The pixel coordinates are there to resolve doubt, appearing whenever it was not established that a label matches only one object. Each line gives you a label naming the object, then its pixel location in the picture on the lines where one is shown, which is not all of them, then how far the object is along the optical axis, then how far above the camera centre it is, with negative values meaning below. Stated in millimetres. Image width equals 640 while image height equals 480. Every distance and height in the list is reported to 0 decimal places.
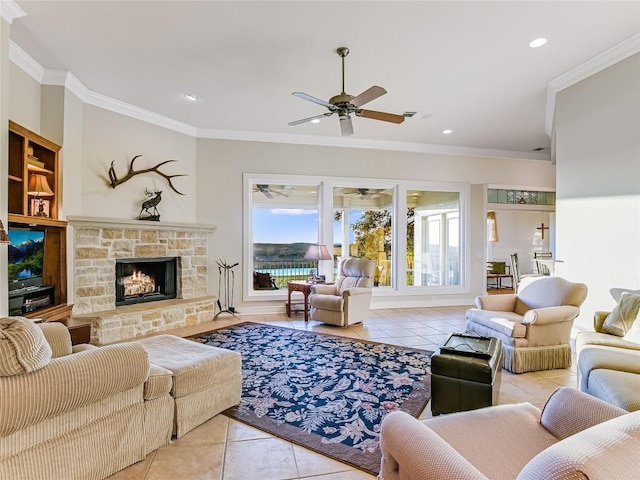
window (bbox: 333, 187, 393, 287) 6734 +281
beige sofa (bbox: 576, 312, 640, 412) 1908 -814
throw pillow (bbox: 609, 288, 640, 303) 3053 -466
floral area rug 2295 -1290
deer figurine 5113 +524
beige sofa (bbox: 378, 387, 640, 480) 756 -713
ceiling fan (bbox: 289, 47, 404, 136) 3229 +1326
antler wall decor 4793 +960
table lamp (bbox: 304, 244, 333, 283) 5738 -216
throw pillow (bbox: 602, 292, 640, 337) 2713 -596
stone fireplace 4316 -512
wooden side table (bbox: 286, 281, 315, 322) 5594 -798
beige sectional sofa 1502 -851
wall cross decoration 10414 +374
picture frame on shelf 3669 +348
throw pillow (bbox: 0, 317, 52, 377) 1463 -471
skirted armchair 3369 -889
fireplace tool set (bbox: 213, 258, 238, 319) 5938 -726
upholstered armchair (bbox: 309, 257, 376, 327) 5094 -846
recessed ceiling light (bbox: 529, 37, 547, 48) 3287 +1901
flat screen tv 3283 -163
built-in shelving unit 3305 +453
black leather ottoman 2295 -928
